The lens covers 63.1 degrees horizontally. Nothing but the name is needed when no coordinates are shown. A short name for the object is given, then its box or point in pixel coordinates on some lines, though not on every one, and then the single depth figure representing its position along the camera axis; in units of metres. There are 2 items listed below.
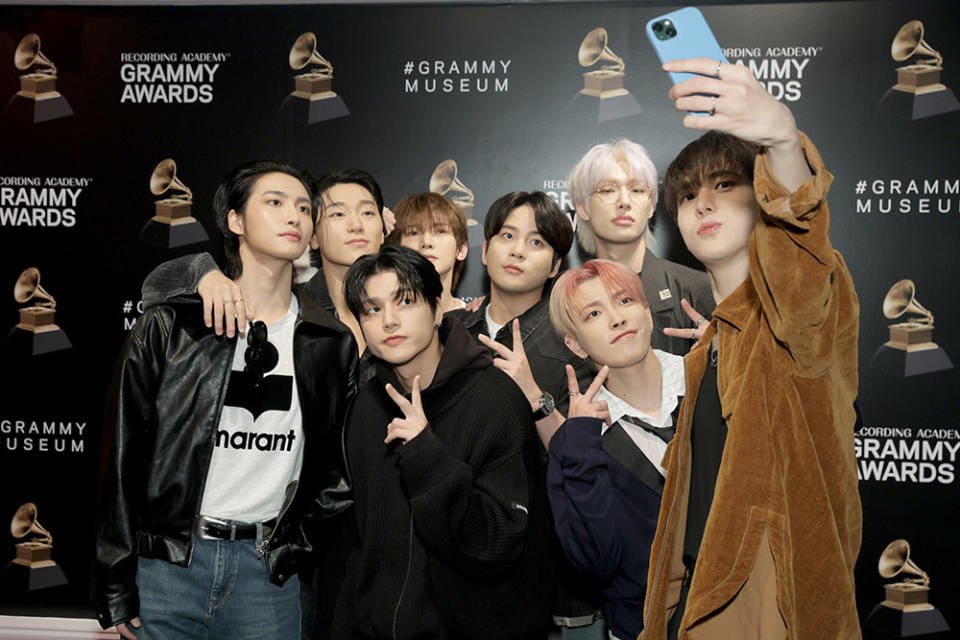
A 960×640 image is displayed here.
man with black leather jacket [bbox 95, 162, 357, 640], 2.28
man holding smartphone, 1.30
